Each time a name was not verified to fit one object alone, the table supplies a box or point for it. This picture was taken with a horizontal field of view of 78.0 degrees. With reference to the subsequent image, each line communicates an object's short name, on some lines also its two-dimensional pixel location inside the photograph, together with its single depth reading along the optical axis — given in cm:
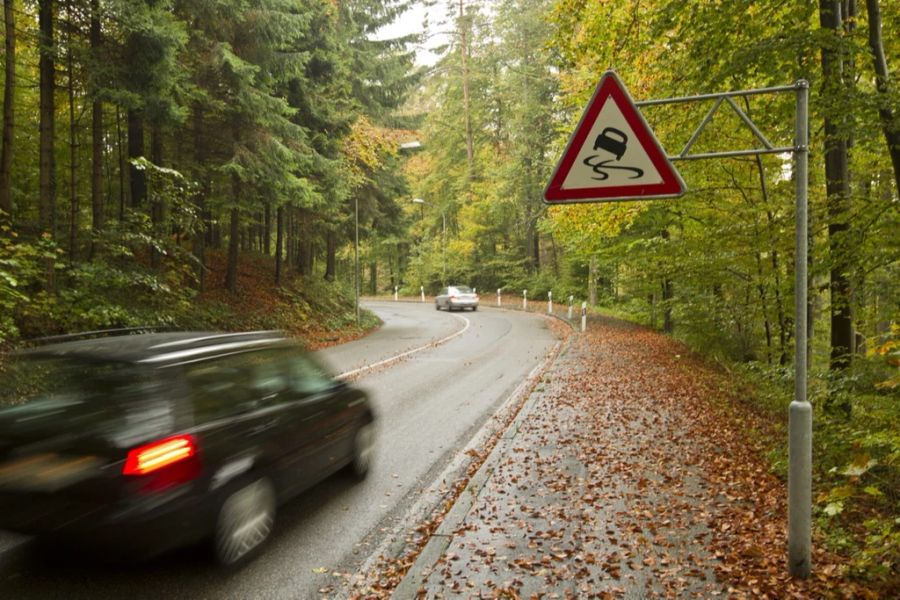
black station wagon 342
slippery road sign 329
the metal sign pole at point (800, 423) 333
